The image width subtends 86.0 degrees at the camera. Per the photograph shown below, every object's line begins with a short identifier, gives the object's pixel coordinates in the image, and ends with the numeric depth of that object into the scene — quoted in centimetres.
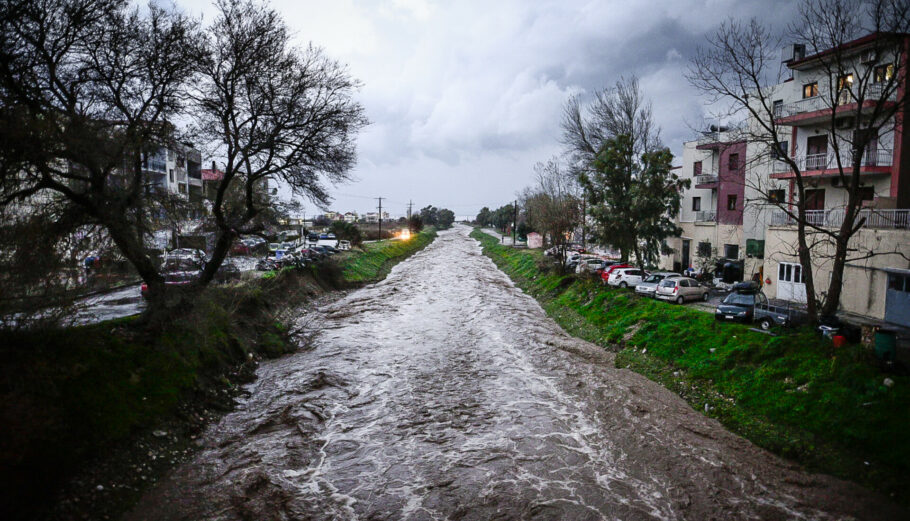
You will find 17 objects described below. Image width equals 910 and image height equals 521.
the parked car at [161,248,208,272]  1677
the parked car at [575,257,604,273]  3426
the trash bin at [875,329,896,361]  1275
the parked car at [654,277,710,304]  2448
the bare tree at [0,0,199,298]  1166
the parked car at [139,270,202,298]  1658
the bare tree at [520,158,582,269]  3588
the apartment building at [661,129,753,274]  3444
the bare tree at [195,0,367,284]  1823
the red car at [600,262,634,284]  3144
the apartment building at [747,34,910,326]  1961
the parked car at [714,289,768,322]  1855
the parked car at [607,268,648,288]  2895
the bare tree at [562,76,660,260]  3056
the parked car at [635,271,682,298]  2573
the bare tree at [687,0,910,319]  1435
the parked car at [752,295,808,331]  1714
